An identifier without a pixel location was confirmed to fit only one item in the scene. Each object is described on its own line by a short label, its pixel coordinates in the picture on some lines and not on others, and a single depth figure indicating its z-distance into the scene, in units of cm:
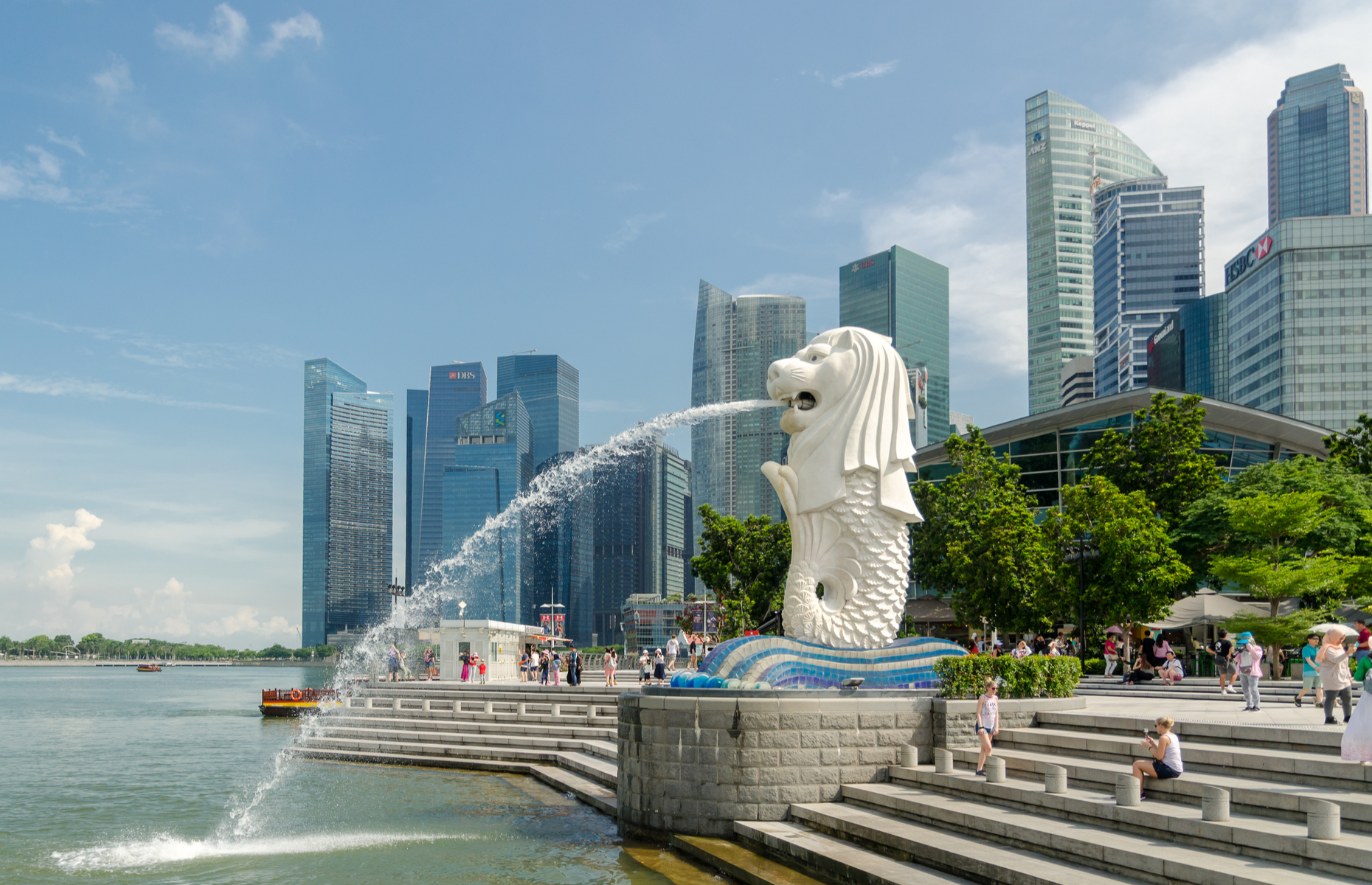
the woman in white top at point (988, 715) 1291
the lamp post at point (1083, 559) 2833
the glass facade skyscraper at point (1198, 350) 12694
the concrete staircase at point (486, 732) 2152
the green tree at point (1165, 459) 3434
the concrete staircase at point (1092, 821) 870
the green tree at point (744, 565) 4028
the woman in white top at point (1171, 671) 2191
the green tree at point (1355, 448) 3328
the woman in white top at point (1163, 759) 1049
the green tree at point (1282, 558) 2383
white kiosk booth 3456
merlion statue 1683
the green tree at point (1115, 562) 2752
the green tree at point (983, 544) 2995
